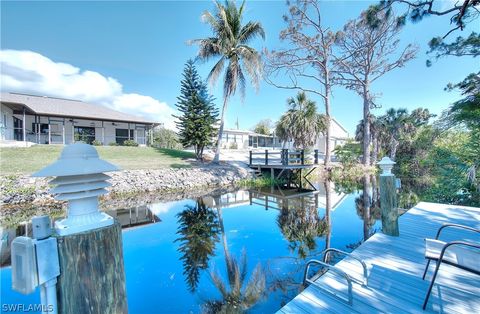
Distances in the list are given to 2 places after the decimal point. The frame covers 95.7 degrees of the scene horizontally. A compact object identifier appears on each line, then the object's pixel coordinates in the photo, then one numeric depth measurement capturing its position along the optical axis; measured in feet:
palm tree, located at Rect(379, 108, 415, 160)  64.34
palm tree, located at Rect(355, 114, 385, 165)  65.57
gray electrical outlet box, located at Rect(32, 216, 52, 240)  3.01
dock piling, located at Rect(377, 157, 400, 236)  12.77
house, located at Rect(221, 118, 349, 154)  94.17
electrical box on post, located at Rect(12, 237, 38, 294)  2.98
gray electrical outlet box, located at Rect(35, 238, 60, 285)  3.04
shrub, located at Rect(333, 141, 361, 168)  58.46
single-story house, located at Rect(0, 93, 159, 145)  51.16
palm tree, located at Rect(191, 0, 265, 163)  46.06
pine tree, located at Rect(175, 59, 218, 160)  54.24
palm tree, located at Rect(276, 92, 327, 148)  52.49
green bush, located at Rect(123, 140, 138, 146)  64.75
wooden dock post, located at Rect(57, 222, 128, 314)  3.17
